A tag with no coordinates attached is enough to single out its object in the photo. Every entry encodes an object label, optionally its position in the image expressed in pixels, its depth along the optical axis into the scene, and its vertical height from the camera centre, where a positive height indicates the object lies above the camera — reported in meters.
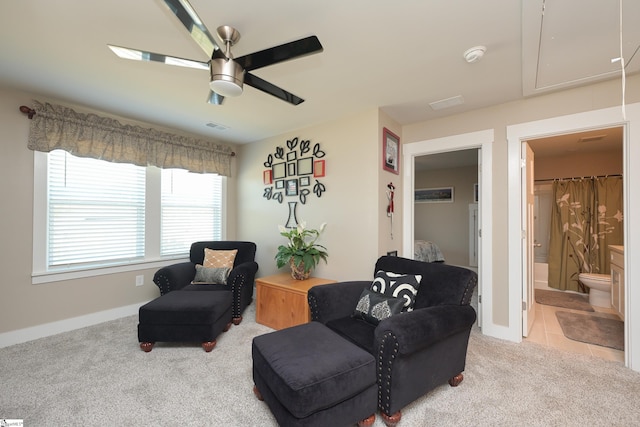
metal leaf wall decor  3.35 +0.56
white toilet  3.56 -0.97
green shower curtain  4.05 -0.18
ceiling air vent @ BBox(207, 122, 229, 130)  3.46 +1.16
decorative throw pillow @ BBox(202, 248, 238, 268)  3.36 -0.53
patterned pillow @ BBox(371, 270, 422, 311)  2.02 -0.55
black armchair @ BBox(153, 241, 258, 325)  2.92 -0.72
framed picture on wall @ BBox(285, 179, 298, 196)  3.56 +0.37
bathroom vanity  2.91 -0.72
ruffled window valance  2.68 +0.86
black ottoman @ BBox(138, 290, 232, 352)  2.36 -0.94
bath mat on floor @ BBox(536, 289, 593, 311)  3.68 -1.22
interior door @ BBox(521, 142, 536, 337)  2.65 -0.23
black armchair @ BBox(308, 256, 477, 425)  1.53 -0.73
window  2.76 +0.03
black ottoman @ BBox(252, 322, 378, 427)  1.34 -0.86
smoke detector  1.84 +1.12
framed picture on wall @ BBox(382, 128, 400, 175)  2.94 +0.73
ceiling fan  1.37 +0.88
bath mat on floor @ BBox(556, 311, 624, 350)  2.62 -1.21
